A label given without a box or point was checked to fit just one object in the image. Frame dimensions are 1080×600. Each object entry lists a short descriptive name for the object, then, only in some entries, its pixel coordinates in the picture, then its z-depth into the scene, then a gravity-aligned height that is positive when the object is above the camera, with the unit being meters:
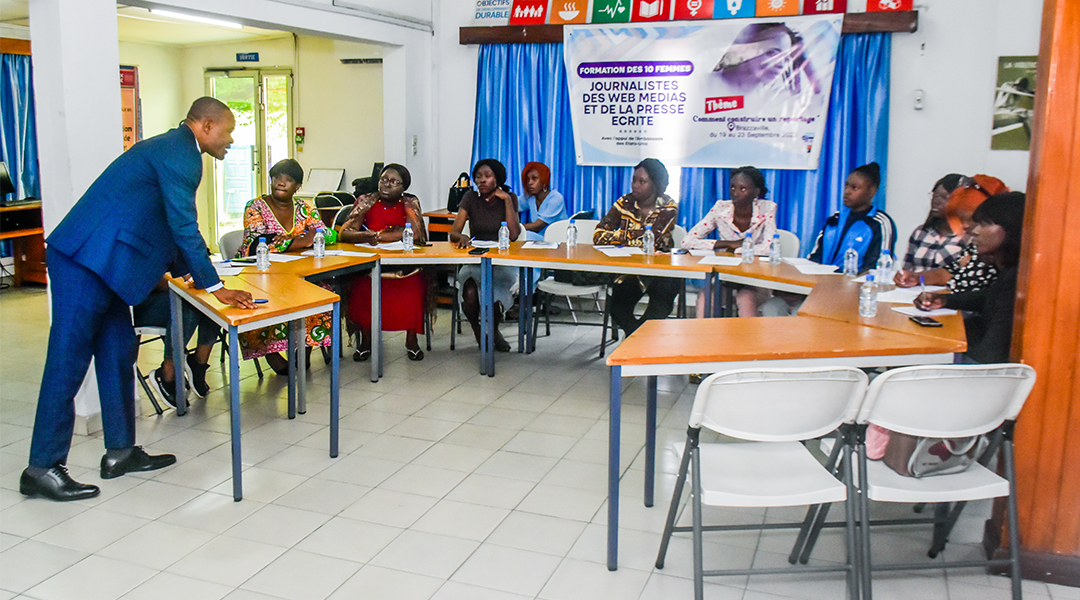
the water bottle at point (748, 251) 4.96 -0.41
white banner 6.24 +0.70
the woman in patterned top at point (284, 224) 5.03 -0.31
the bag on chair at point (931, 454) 2.61 -0.83
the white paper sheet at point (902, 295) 3.94 -0.53
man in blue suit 3.30 -0.36
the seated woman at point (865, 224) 4.79 -0.23
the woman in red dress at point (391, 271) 5.48 -0.61
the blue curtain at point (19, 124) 8.68 +0.47
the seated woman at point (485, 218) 5.76 -0.28
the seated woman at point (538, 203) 6.70 -0.19
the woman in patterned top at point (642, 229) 5.47 -0.33
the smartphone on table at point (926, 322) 3.36 -0.55
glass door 10.19 +0.47
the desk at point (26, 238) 7.54 -0.63
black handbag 7.13 -0.12
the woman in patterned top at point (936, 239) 4.65 -0.30
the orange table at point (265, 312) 3.35 -0.58
